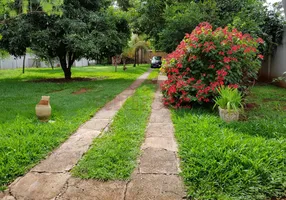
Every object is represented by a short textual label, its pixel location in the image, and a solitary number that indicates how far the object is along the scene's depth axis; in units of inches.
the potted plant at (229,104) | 172.1
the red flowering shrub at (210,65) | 211.5
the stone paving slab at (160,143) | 132.7
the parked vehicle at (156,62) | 898.6
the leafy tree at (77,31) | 386.3
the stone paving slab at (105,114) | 198.4
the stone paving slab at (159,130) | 154.4
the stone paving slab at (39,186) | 90.6
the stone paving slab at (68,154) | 110.7
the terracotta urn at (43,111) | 177.3
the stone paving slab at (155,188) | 89.7
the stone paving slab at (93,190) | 89.4
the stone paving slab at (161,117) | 186.5
